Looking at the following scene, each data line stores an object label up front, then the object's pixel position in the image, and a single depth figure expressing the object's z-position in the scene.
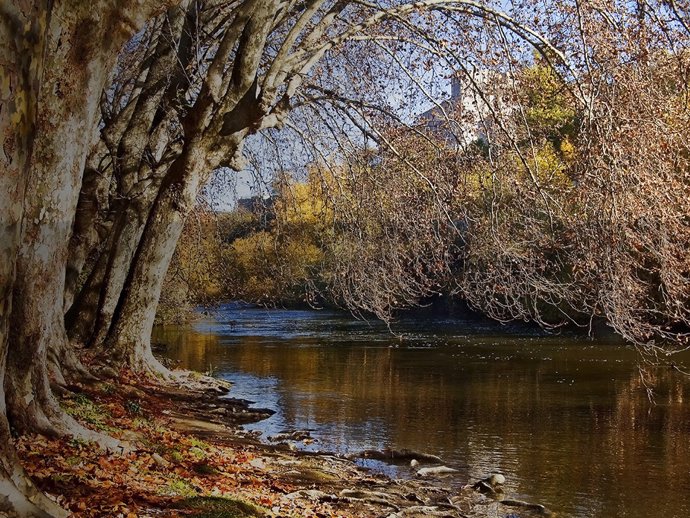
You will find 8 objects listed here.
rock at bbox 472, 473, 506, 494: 10.00
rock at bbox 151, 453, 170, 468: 7.61
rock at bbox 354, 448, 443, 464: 11.66
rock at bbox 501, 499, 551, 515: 9.28
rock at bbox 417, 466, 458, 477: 10.70
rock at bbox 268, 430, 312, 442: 12.75
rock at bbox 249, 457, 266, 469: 9.68
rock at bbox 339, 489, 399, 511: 8.79
